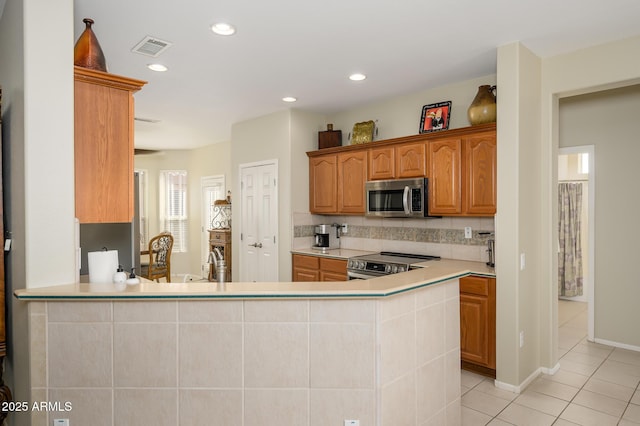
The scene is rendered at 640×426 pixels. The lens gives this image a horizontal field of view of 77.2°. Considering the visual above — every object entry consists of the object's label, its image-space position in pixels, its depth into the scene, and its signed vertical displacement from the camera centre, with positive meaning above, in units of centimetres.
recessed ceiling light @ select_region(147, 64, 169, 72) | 354 +129
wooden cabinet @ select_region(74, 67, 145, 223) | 212 +36
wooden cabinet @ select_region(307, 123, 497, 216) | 359 +43
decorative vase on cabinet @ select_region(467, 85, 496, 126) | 356 +91
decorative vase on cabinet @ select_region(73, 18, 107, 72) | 219 +88
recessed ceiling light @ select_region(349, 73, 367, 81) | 384 +129
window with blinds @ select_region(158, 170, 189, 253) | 830 +11
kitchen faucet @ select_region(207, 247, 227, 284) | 228 -33
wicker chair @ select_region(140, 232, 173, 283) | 598 -75
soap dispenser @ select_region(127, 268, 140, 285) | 207 -36
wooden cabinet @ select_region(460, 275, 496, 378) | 337 -100
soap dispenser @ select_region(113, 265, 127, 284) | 211 -35
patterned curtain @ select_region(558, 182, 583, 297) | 594 -53
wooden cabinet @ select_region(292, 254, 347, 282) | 458 -70
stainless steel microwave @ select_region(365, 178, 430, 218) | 406 +12
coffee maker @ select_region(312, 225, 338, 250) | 526 -37
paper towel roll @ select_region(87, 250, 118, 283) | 218 -30
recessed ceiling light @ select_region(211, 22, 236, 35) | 275 +128
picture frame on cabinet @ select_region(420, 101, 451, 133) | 411 +96
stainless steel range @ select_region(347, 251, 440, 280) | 398 -56
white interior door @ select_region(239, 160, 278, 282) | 533 -16
